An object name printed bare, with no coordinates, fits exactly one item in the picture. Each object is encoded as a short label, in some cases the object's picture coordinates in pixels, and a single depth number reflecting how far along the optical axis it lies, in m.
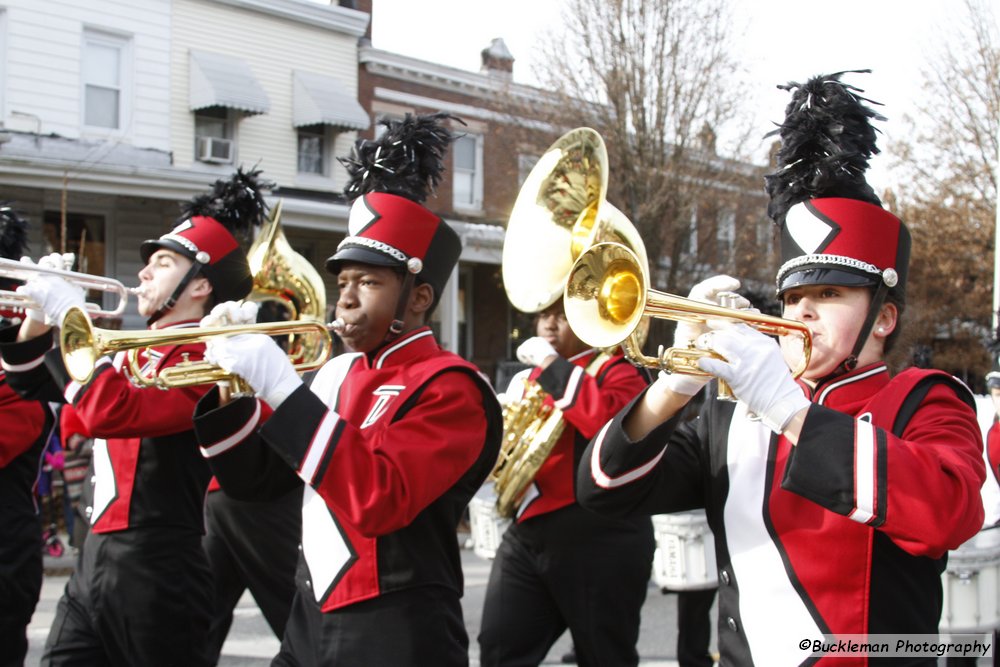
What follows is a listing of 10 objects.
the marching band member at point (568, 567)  4.06
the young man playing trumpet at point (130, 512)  3.47
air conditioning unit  14.67
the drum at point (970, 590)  4.61
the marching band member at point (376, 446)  2.54
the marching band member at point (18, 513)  3.81
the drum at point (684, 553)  5.37
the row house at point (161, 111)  12.75
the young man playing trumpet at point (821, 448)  2.14
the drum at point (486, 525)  5.14
